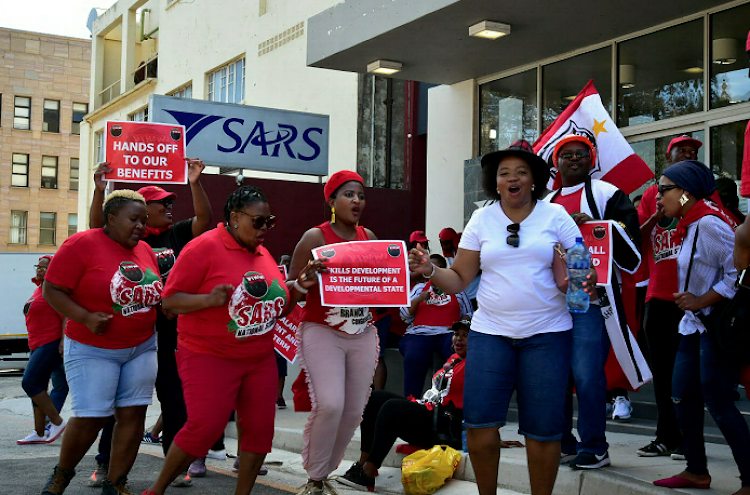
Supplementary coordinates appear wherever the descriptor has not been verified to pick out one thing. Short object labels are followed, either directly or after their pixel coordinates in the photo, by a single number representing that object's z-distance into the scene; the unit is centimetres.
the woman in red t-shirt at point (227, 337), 479
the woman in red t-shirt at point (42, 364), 877
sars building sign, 1448
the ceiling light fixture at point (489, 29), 961
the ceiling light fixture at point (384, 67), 1136
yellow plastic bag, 588
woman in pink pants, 527
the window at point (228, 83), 2055
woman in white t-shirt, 434
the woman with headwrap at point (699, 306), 480
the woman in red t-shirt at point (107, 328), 526
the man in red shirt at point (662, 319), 573
